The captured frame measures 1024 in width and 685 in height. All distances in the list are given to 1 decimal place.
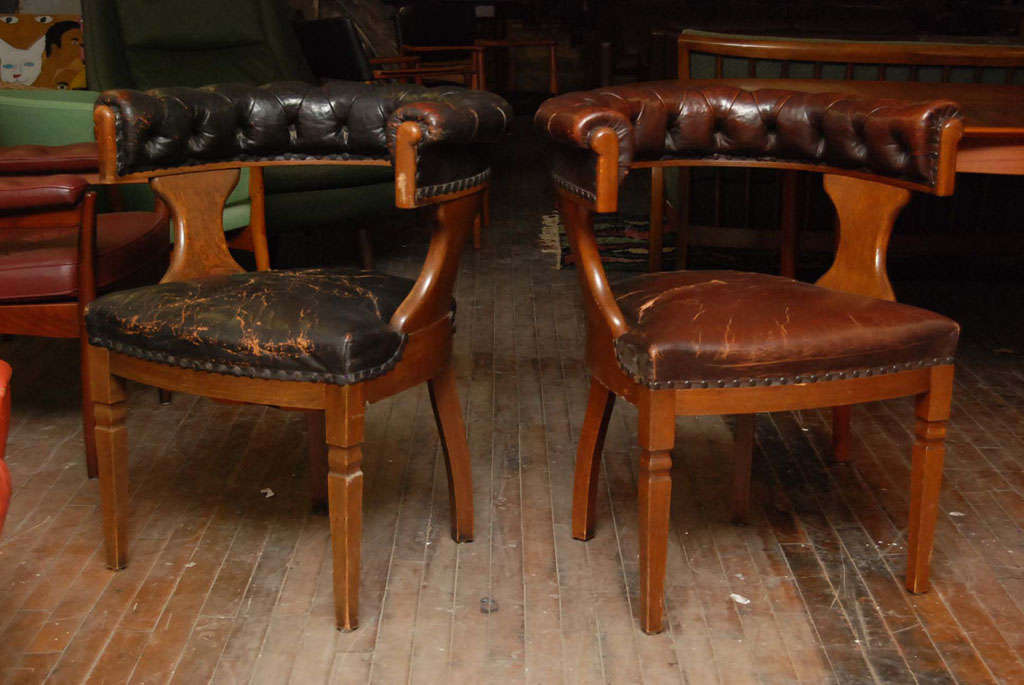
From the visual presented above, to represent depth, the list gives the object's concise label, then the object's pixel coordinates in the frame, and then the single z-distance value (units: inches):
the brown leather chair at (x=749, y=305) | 68.2
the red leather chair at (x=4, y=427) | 46.3
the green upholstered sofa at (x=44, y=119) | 120.0
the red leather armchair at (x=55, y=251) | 89.3
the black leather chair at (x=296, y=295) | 68.6
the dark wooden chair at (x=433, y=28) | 224.4
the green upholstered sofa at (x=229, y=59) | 151.2
